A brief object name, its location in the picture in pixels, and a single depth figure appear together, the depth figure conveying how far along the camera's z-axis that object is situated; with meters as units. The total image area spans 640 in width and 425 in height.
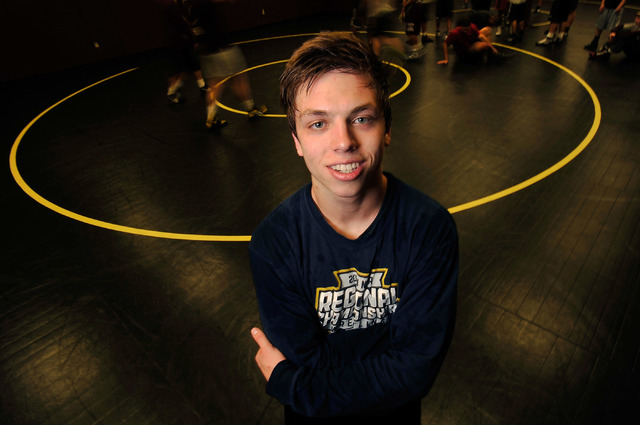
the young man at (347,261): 1.18
